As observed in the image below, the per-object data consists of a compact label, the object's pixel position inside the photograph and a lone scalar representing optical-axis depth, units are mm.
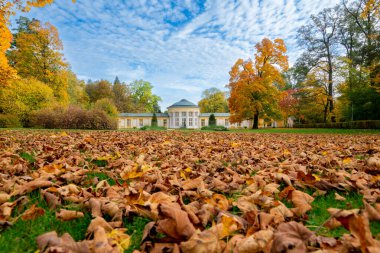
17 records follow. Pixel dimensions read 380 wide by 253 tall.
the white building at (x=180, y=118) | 47628
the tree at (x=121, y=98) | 52031
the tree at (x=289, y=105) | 36362
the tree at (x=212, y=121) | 36162
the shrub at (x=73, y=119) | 14227
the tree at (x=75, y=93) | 38656
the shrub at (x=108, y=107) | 22594
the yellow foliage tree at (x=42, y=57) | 23594
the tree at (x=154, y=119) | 42719
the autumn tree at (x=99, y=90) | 49031
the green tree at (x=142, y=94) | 58531
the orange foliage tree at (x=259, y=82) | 21703
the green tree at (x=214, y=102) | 59938
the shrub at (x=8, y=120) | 15297
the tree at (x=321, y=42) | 23156
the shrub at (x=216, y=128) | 22791
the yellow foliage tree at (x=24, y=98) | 16406
